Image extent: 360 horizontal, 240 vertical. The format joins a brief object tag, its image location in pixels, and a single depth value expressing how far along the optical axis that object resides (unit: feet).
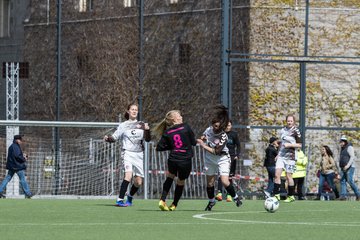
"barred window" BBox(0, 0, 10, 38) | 171.32
